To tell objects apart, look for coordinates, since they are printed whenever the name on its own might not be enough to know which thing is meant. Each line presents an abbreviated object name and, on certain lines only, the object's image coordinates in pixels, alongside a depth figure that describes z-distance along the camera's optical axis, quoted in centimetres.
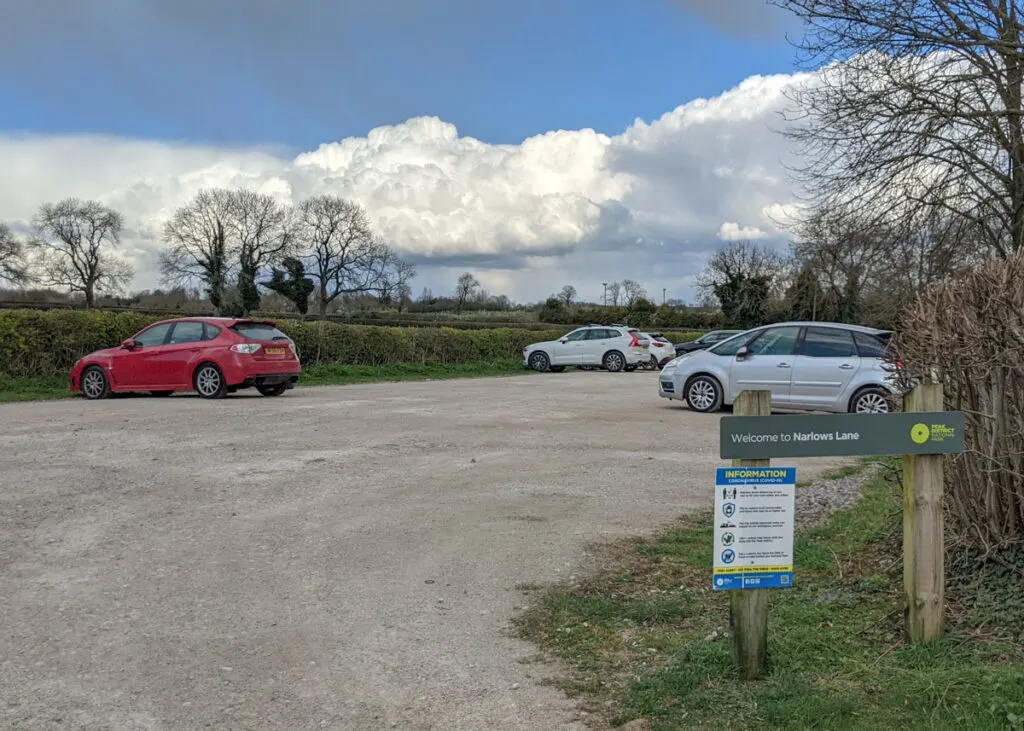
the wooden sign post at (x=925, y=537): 408
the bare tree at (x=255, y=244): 7112
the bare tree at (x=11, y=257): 7069
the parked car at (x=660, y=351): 3267
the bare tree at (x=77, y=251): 7369
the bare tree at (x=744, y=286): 6606
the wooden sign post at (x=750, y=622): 390
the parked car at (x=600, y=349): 3077
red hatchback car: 1623
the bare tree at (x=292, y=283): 7356
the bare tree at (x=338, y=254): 7862
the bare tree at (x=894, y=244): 1911
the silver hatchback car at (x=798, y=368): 1373
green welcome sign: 383
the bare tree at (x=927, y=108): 1625
